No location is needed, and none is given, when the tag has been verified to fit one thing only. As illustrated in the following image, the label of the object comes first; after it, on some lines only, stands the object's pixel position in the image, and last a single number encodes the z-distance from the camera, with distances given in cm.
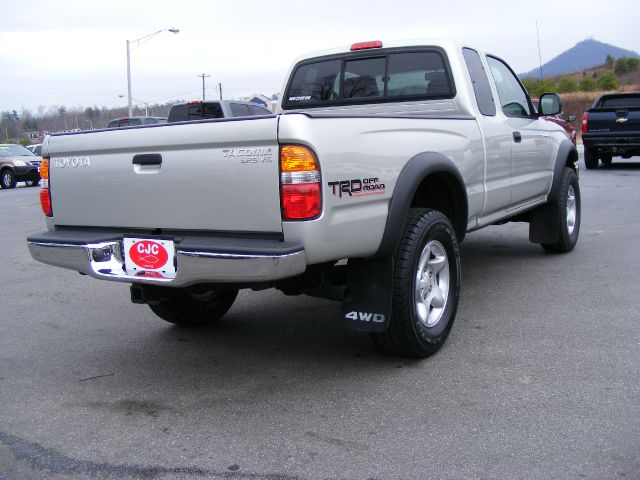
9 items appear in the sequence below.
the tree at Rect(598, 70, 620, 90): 5719
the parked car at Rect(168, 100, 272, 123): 1629
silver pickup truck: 306
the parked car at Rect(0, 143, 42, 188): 2216
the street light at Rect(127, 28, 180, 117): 4002
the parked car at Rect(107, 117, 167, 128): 2125
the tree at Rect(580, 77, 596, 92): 5825
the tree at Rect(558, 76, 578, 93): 5881
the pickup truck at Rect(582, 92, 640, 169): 1524
